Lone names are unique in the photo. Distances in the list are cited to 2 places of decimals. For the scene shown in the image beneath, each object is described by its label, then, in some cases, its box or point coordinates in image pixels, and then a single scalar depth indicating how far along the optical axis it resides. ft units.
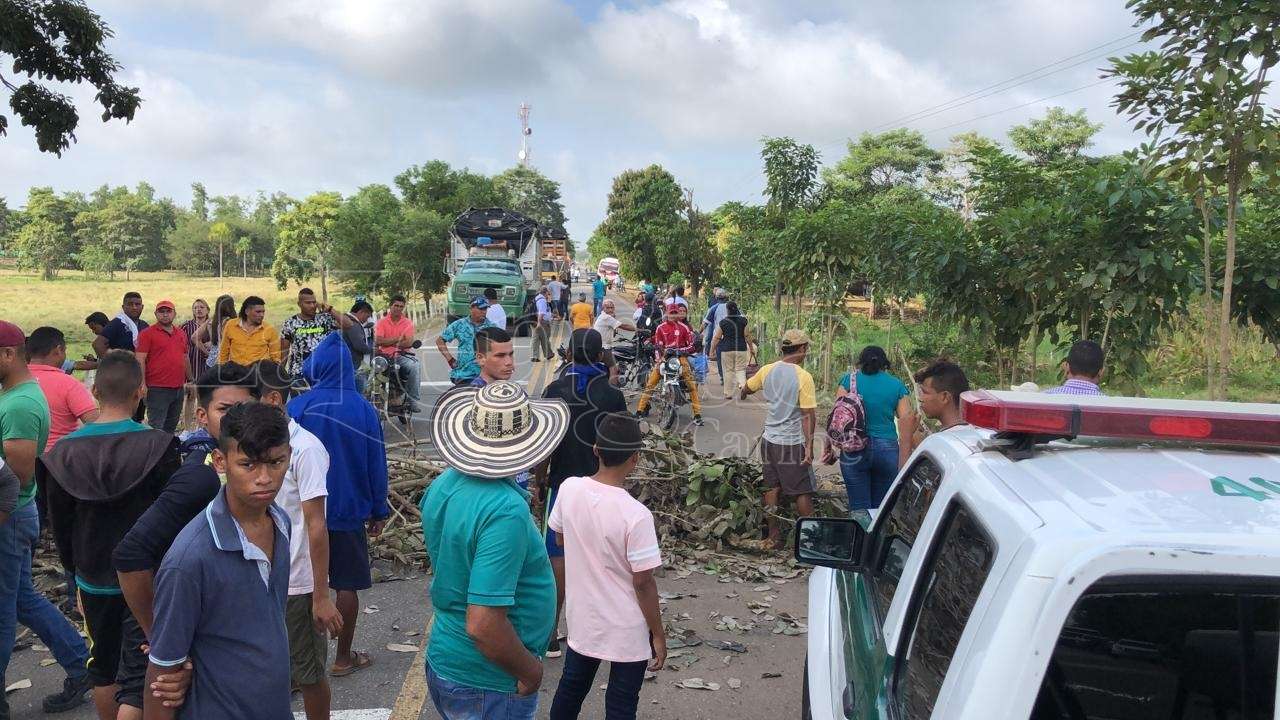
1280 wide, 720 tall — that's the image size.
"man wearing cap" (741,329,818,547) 22.08
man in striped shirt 17.70
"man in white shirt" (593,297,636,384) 48.42
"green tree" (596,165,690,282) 118.11
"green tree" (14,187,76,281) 234.99
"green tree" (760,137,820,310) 59.36
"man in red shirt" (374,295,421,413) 38.32
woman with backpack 20.70
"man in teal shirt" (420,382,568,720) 8.82
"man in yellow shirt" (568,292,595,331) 55.36
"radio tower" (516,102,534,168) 347.56
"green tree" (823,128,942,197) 171.94
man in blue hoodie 14.52
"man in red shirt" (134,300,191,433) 30.32
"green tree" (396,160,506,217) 138.00
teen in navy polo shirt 8.02
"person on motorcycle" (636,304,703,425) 41.27
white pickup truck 5.21
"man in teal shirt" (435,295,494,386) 34.76
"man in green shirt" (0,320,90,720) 13.46
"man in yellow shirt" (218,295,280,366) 32.14
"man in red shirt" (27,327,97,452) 16.90
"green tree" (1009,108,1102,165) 140.46
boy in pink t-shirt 10.81
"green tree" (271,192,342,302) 191.21
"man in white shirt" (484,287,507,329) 45.29
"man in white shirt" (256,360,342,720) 12.25
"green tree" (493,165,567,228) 317.63
